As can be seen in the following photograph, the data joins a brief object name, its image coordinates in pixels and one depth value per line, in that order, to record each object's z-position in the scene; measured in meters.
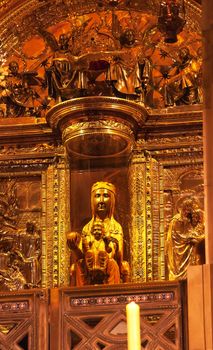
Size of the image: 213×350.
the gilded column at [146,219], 22.61
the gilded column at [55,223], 22.75
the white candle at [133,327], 11.51
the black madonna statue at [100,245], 21.19
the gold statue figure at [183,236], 22.61
